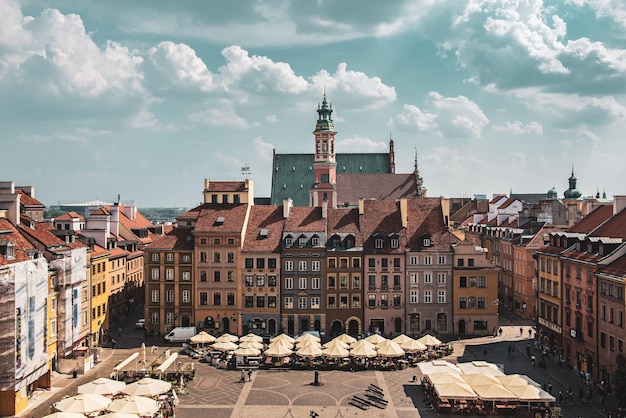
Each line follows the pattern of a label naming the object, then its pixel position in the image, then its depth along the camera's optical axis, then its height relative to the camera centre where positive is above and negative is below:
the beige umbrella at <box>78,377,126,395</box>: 50.31 -13.48
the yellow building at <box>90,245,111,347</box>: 76.50 -9.29
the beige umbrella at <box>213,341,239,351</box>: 68.19 -13.78
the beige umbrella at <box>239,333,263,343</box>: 70.44 -13.38
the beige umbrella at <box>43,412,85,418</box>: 42.38 -13.18
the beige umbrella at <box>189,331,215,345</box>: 71.06 -13.54
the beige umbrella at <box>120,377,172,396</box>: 50.88 -13.69
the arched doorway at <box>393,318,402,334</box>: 81.38 -13.81
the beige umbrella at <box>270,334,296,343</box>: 68.83 -13.13
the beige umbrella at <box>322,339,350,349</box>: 66.62 -13.31
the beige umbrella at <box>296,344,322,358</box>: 65.06 -13.75
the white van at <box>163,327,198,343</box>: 77.25 -14.16
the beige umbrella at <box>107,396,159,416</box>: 45.88 -13.67
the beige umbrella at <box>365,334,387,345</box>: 68.94 -13.29
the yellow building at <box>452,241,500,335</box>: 80.94 -9.47
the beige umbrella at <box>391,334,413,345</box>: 68.44 -13.22
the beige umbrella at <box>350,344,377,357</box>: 64.75 -13.71
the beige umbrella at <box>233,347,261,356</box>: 65.81 -13.90
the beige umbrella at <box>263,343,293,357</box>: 65.38 -13.80
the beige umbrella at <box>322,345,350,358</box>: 64.88 -13.80
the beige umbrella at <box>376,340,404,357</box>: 64.99 -13.65
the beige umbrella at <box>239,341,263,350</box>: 67.84 -13.60
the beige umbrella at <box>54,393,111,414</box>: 45.47 -13.43
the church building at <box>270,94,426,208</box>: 131.88 +8.28
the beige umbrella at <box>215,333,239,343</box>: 70.33 -13.45
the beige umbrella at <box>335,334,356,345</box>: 69.19 -13.30
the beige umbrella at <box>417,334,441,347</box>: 69.06 -13.51
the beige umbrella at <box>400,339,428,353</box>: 67.06 -13.67
